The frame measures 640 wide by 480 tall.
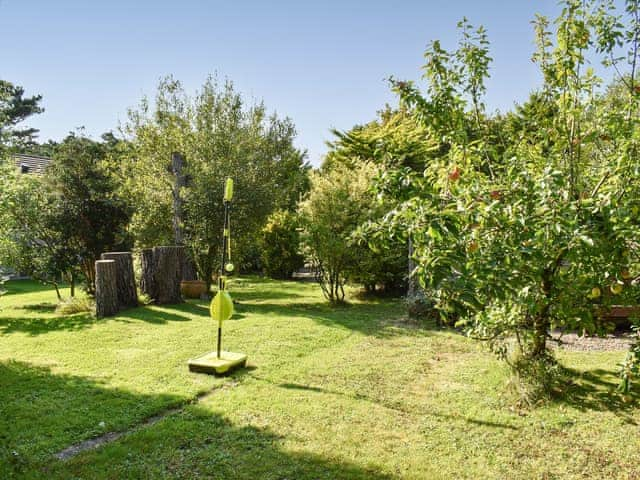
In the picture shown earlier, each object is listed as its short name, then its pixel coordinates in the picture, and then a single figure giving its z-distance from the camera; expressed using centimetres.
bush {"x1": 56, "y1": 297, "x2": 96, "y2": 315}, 980
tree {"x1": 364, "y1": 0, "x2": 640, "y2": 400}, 317
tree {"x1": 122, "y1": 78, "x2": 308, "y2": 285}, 1148
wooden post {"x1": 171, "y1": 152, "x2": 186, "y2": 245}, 1221
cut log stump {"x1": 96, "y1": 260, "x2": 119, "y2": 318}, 917
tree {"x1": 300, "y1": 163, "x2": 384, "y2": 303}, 1053
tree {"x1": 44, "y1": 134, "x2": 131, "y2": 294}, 1191
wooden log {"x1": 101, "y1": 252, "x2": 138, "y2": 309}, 976
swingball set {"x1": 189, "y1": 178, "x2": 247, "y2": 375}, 548
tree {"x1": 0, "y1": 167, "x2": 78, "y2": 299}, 1086
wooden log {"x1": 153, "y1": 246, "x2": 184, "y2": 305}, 1070
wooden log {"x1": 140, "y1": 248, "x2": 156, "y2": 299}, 1079
